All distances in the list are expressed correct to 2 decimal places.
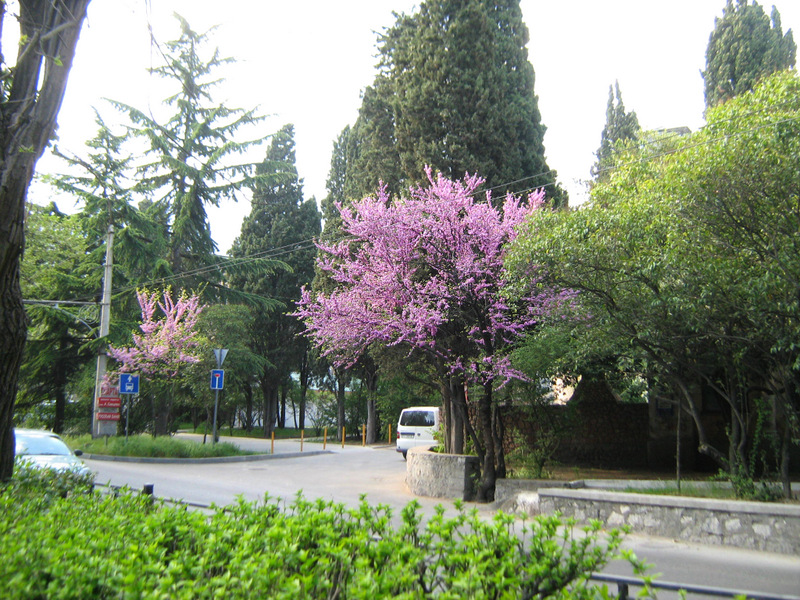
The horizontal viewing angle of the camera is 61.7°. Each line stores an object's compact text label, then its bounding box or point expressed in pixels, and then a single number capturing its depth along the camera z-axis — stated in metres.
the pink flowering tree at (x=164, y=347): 24.75
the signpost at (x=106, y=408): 23.27
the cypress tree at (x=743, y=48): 29.38
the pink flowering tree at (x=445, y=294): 13.12
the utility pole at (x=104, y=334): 24.02
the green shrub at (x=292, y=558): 2.86
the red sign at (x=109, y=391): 23.66
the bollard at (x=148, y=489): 6.13
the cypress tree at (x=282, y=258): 37.62
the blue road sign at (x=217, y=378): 21.34
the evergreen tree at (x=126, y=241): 24.28
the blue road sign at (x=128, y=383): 21.69
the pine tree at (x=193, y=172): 29.02
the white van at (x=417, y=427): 23.39
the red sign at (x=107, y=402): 23.25
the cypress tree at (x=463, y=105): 18.73
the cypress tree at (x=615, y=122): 39.12
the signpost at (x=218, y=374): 21.36
